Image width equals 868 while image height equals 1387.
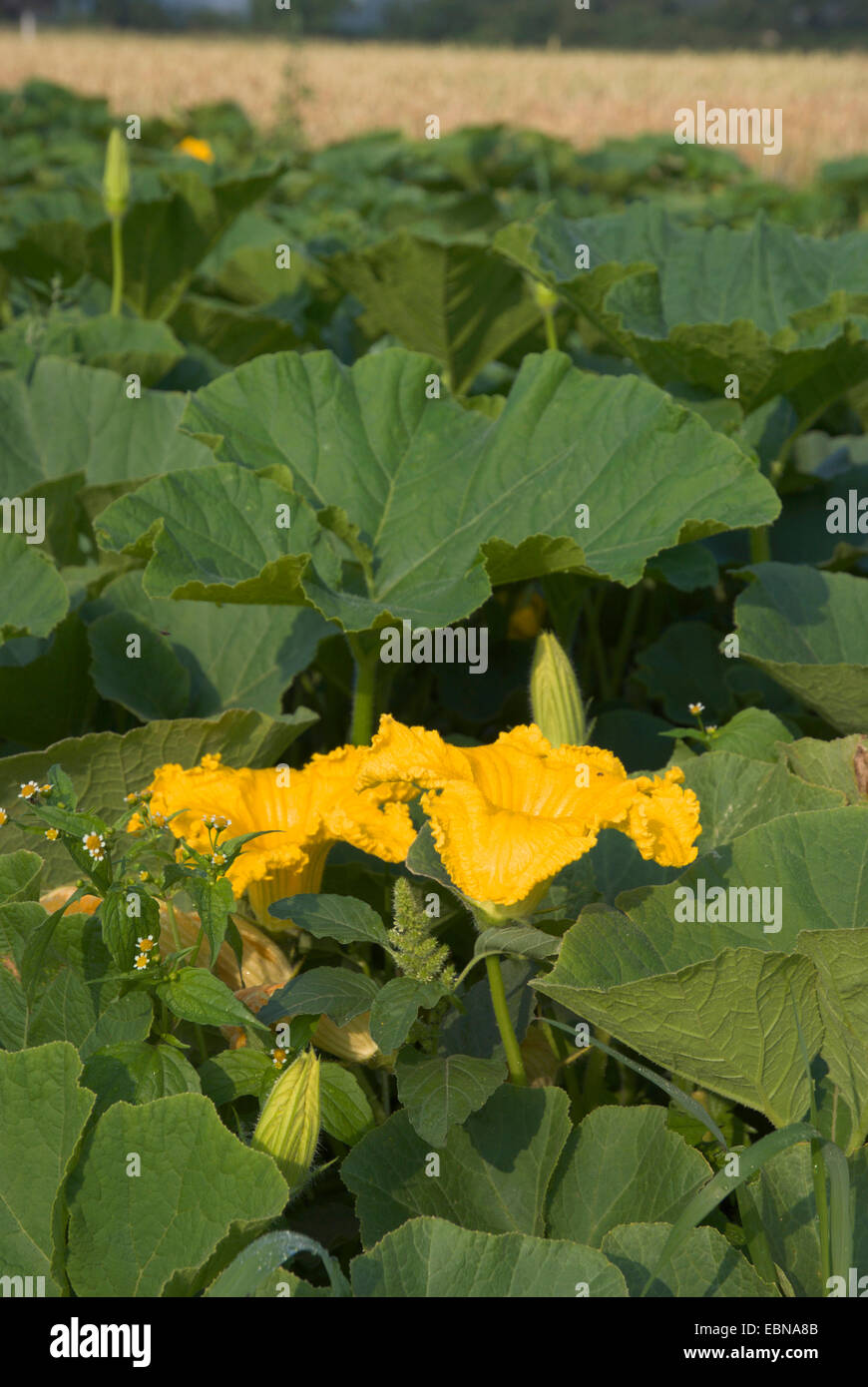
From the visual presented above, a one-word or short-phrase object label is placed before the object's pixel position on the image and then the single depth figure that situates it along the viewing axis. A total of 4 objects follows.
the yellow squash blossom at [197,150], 6.35
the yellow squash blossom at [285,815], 2.00
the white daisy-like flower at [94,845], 1.94
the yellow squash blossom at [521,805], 1.93
